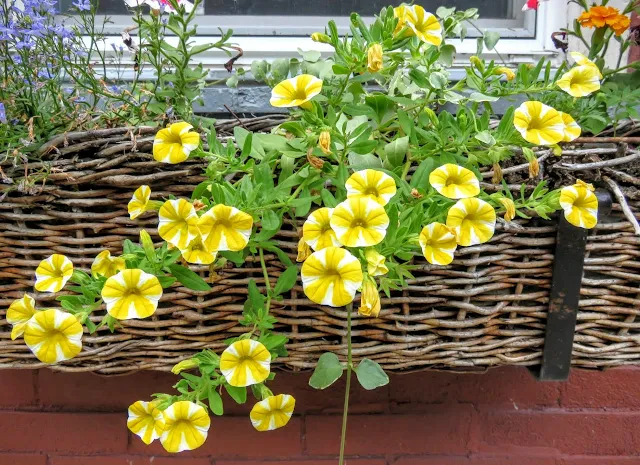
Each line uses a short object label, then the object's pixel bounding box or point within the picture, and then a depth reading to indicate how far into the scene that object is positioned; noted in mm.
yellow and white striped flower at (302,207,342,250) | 517
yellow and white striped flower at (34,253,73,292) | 554
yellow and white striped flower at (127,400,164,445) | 568
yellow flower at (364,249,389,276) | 507
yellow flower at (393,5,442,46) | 575
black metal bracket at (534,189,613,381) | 656
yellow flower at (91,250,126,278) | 577
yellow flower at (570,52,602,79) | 622
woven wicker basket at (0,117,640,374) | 640
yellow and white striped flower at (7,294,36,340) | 552
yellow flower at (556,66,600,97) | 601
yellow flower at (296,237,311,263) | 562
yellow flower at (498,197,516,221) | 564
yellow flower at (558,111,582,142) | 576
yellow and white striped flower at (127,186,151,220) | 568
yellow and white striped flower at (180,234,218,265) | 523
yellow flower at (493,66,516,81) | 636
